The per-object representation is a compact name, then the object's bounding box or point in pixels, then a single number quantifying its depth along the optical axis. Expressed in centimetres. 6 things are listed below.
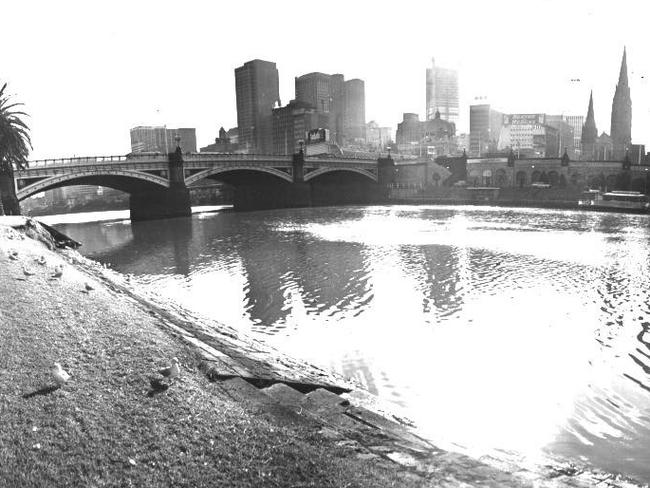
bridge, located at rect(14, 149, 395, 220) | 5672
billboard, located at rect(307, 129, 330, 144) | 16725
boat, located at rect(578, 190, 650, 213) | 6778
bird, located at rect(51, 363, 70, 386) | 771
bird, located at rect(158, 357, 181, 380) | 870
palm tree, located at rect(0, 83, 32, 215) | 4072
